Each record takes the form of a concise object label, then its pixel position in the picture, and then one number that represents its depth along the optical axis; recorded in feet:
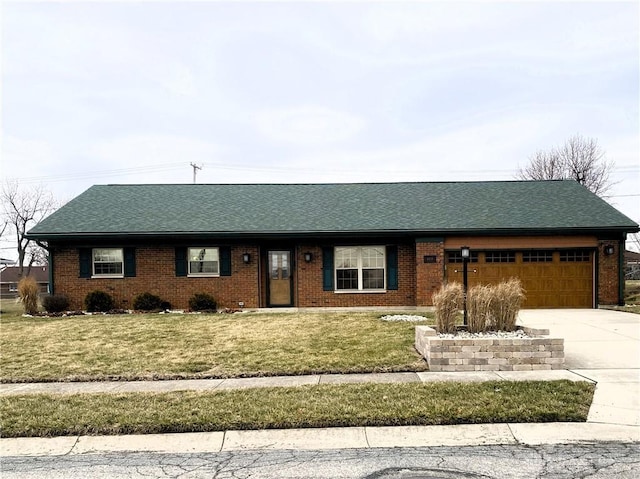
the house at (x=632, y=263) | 154.86
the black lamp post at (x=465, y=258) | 34.69
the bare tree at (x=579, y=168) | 122.21
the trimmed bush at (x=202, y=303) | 55.47
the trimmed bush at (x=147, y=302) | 55.72
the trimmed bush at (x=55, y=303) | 55.31
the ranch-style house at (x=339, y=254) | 56.03
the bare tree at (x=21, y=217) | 156.99
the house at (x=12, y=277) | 186.39
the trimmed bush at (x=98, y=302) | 56.08
